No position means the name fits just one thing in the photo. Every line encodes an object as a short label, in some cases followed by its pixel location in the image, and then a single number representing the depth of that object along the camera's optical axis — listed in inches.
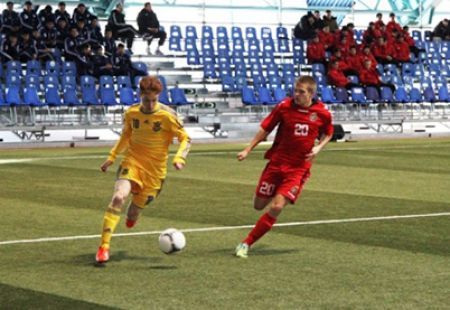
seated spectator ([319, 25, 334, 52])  1551.4
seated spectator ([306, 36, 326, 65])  1562.5
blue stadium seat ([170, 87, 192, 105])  1373.0
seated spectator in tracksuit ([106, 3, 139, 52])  1392.7
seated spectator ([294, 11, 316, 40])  1565.0
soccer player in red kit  440.5
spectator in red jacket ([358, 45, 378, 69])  1574.8
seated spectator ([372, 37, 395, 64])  1644.9
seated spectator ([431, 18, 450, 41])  1768.0
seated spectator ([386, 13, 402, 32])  1627.7
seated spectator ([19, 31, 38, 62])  1302.9
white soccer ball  417.7
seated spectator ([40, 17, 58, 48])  1309.1
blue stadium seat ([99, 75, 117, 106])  1323.8
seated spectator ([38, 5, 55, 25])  1304.1
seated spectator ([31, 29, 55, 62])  1316.4
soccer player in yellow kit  426.3
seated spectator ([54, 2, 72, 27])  1314.2
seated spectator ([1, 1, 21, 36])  1285.7
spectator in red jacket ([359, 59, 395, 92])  1577.3
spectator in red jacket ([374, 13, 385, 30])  1612.9
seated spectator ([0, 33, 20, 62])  1298.0
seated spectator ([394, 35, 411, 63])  1667.1
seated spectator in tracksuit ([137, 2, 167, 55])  1417.9
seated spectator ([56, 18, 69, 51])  1310.3
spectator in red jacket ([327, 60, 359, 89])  1558.8
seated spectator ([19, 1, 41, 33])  1290.6
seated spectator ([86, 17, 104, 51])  1346.0
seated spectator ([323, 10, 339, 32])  1569.9
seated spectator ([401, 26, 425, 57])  1652.1
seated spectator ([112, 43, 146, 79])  1370.6
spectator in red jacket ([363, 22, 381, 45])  1616.6
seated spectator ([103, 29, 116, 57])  1359.5
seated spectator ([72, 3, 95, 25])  1328.7
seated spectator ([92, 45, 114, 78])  1350.9
